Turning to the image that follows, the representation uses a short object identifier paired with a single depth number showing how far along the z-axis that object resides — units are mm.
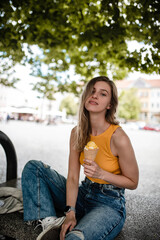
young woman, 1800
